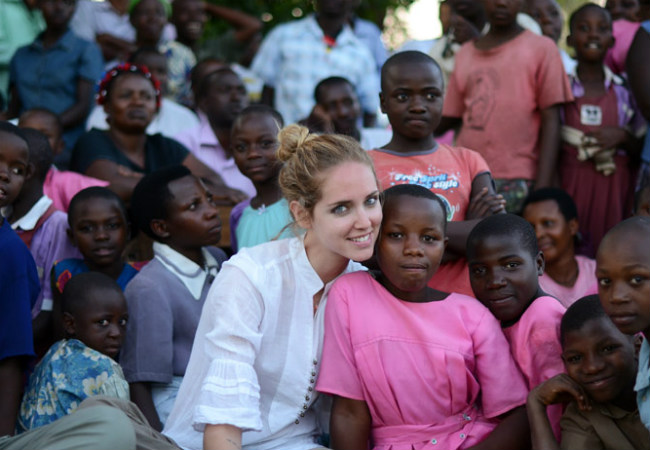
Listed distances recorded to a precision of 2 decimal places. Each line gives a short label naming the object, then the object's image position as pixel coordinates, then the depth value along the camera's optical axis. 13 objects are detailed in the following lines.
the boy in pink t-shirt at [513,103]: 4.81
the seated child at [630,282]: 2.67
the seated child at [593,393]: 2.89
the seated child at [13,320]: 3.42
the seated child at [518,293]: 3.10
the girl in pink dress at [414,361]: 3.03
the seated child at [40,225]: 4.22
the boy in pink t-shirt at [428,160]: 3.58
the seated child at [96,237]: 4.12
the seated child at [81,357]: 3.52
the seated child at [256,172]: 4.19
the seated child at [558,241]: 4.46
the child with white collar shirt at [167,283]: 3.57
